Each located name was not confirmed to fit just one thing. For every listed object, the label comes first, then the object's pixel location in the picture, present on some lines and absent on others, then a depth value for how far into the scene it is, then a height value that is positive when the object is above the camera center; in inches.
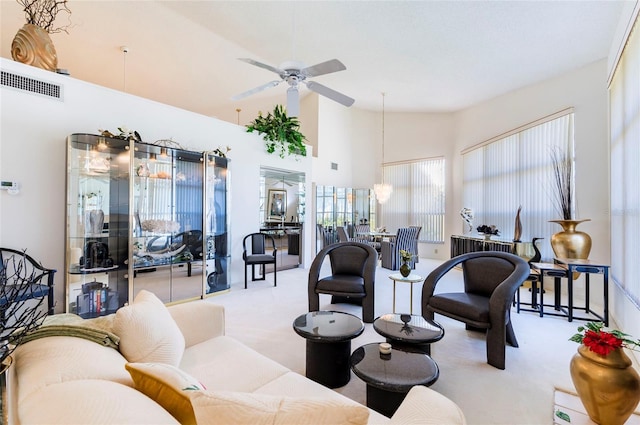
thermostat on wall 129.3 +10.5
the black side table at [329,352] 85.2 -41.2
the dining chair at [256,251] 207.6 -29.0
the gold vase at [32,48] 136.8 +75.7
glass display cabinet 143.3 -6.3
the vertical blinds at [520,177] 210.2 +30.1
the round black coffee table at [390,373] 66.1 -37.3
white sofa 32.6 -22.7
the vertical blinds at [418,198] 334.0 +17.1
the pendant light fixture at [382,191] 313.0 +22.8
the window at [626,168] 112.7 +20.0
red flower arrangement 64.5 -27.6
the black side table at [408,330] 86.2 -36.1
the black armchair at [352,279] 137.5 -32.5
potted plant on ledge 231.6 +64.0
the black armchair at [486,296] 101.0 -32.9
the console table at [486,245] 210.7 -25.2
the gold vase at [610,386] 63.0 -36.8
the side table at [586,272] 137.6 -28.0
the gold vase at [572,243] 156.3 -15.3
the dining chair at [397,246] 267.5 -30.3
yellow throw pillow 38.7 -23.7
